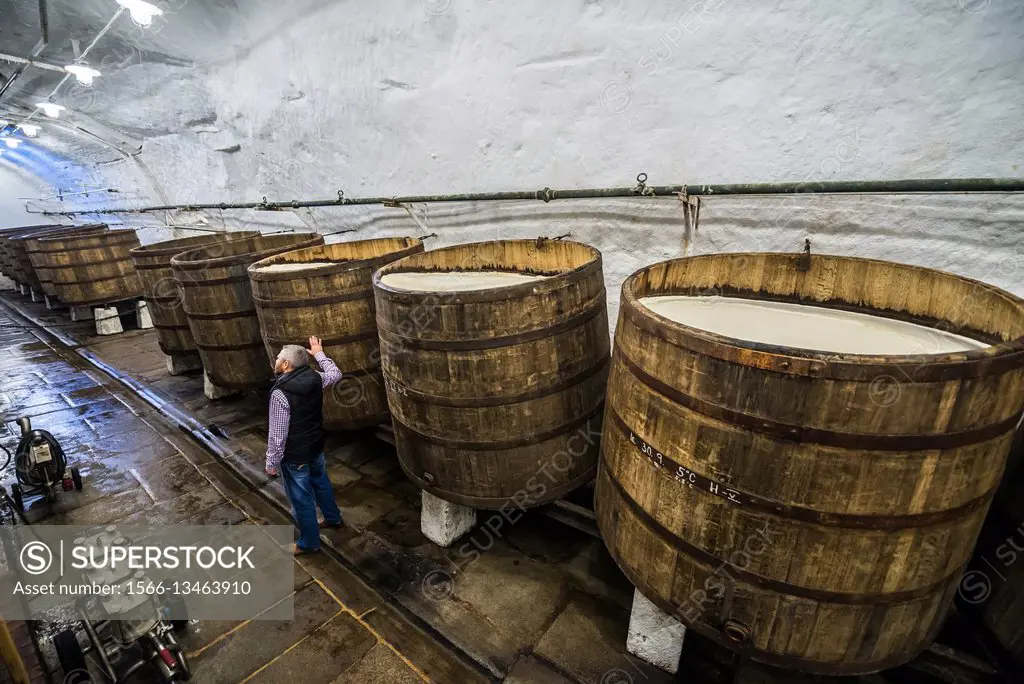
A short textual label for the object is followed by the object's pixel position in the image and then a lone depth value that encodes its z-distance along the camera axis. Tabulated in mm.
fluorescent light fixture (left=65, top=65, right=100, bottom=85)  6864
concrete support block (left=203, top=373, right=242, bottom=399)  5527
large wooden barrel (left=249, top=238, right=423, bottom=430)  3557
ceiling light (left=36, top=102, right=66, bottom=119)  9273
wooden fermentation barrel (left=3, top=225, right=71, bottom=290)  10982
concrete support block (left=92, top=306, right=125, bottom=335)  8477
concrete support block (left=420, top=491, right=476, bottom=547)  2994
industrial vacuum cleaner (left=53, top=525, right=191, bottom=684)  2064
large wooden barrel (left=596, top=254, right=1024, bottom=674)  1268
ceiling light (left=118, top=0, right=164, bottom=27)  4973
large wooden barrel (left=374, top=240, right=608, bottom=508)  2363
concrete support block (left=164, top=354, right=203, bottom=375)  6441
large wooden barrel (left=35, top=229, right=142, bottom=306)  7918
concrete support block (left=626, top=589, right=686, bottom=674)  2111
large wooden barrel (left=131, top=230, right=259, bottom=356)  5738
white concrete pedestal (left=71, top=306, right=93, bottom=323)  9727
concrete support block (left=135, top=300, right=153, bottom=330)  8789
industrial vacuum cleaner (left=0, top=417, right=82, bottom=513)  3586
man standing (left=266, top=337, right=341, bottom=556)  2832
